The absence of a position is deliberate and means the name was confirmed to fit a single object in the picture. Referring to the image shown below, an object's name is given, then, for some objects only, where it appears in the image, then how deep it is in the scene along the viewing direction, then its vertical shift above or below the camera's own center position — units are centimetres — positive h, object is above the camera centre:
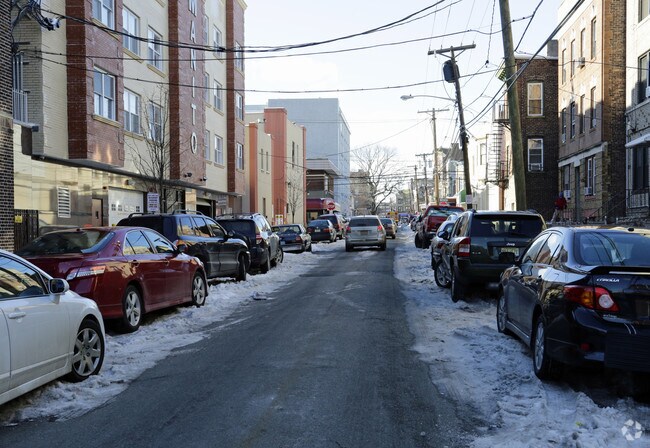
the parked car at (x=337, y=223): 4181 -57
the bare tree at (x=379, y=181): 8080 +456
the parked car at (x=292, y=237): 2716 -96
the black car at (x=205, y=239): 1294 -52
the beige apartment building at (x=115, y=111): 1705 +366
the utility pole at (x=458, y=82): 2841 +608
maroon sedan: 805 -71
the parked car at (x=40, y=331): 499 -105
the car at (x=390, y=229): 4175 -96
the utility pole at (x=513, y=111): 1612 +274
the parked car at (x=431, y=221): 2716 -29
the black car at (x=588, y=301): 514 -78
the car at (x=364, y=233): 2762 -81
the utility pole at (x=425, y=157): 7928 +757
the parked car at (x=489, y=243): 1082 -51
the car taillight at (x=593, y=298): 524 -73
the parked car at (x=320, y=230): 3634 -89
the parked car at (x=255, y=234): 1794 -57
